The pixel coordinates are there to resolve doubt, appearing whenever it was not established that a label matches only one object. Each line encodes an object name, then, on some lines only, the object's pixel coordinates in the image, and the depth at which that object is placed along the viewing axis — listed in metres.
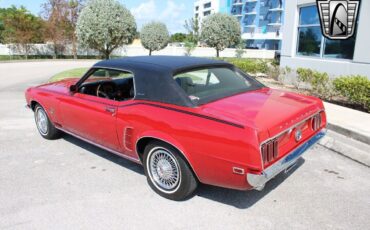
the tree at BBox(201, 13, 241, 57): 21.61
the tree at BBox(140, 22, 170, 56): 26.98
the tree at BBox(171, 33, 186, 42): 82.89
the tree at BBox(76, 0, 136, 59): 14.38
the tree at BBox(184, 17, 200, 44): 62.38
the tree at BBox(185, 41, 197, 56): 37.97
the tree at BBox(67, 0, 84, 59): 32.15
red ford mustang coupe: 3.00
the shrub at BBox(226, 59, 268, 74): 13.93
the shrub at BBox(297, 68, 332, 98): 9.18
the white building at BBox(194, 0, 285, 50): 71.69
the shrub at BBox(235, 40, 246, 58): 41.15
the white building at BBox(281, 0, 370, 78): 9.22
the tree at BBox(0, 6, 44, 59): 29.89
